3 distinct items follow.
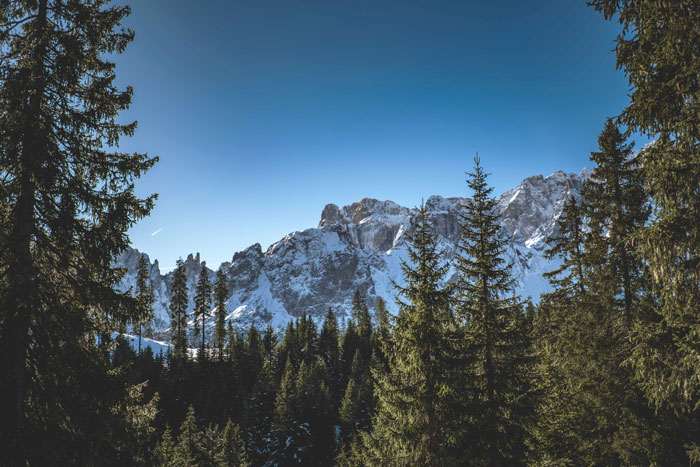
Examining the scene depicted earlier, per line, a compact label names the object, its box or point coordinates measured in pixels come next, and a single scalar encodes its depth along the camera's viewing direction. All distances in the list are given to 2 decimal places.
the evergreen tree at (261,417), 38.50
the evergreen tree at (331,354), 52.06
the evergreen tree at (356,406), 40.09
